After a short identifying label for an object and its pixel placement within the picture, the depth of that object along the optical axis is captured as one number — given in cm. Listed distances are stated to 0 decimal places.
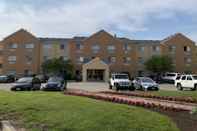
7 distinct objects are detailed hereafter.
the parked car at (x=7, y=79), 2609
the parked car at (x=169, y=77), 2707
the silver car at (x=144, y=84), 1619
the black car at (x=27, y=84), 1489
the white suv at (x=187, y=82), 1617
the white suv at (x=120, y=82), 1628
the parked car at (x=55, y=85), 1487
